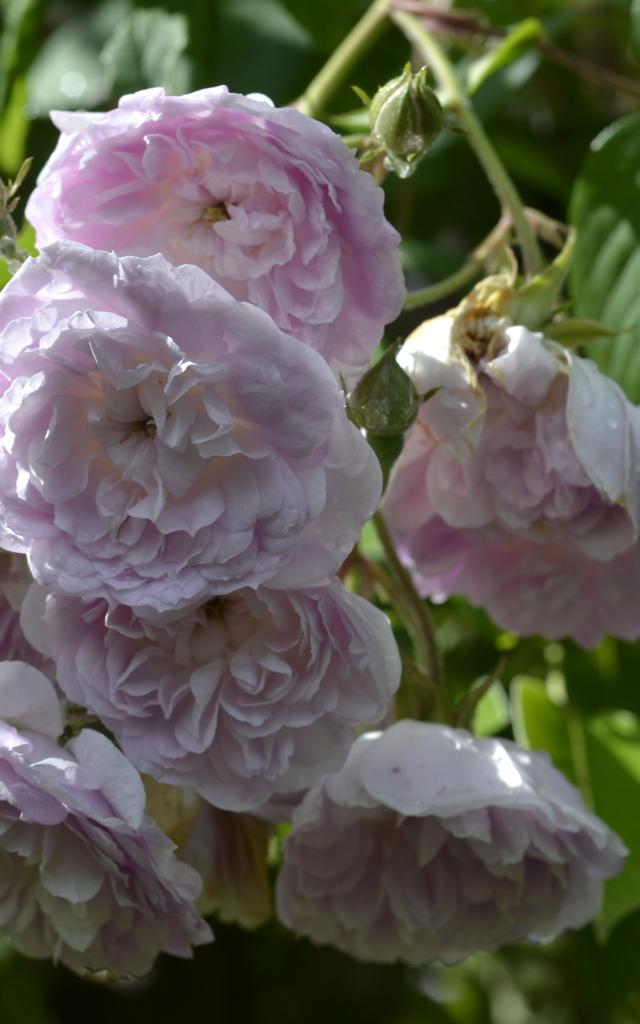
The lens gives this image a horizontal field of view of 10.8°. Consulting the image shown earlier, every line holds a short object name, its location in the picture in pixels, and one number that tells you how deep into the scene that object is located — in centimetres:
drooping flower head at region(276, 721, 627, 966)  64
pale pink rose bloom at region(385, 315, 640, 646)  64
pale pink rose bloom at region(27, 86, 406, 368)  61
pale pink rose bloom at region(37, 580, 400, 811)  60
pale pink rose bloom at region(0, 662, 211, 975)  60
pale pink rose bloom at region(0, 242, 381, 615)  58
